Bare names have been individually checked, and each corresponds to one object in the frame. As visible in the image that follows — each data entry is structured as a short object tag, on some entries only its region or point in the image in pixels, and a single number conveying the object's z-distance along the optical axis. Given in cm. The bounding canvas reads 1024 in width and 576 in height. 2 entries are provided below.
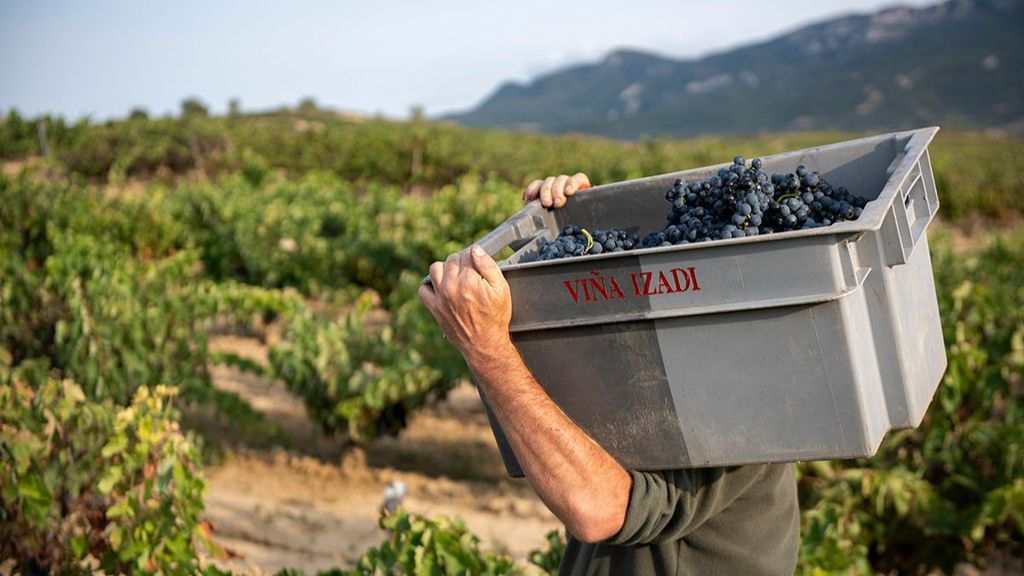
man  170
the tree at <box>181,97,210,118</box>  5496
